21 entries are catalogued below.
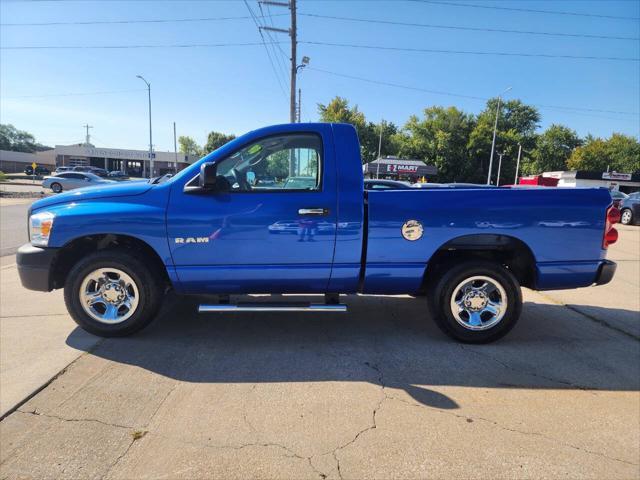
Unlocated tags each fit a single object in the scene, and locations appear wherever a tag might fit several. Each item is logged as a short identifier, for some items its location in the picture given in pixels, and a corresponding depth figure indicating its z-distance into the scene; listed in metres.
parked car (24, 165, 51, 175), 64.79
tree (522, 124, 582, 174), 68.12
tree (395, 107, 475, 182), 58.72
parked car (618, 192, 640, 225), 18.28
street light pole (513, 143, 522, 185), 64.92
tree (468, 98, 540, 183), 61.28
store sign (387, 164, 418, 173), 34.09
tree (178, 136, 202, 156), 122.57
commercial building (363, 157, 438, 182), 34.00
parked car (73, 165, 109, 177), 52.36
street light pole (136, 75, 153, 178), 44.41
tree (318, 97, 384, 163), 53.19
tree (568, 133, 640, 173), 64.19
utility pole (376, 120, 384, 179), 59.22
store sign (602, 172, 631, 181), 48.28
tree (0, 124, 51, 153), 116.69
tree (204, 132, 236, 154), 97.54
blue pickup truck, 3.67
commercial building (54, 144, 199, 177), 75.00
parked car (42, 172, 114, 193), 28.44
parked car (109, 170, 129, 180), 54.58
